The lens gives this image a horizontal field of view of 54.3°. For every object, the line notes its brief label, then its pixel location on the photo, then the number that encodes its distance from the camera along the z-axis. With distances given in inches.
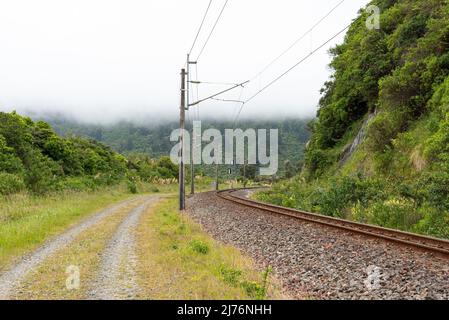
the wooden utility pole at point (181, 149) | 1032.2
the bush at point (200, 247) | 464.1
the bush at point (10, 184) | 1102.9
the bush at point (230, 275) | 324.2
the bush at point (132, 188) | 1955.0
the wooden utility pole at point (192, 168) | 1803.4
